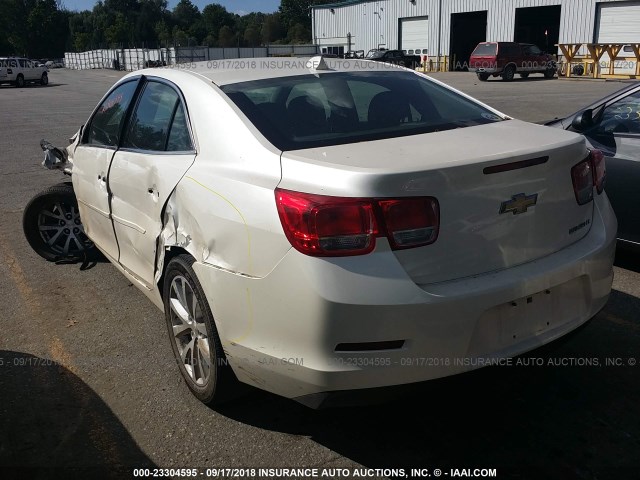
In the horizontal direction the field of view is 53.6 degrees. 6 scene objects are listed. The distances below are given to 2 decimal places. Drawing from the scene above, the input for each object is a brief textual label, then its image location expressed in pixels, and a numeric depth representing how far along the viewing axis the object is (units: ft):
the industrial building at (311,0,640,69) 120.67
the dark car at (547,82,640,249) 15.44
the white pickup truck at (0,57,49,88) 124.47
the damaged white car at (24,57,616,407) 7.70
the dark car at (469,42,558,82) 110.32
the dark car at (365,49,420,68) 142.92
